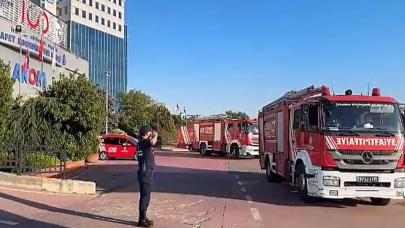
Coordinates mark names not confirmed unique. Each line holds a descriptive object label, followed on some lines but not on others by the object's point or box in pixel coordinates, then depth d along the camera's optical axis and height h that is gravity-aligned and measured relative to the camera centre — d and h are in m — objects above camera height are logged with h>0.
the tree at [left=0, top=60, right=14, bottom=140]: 20.38 +2.23
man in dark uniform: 10.23 -0.34
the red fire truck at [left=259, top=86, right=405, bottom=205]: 12.60 +0.01
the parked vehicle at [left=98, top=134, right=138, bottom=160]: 37.09 +0.09
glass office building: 111.51 +20.70
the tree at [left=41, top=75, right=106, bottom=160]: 25.66 +1.71
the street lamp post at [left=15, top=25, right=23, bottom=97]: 31.83 +6.86
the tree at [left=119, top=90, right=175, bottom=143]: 72.31 +4.62
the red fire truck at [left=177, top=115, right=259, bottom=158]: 37.78 +0.94
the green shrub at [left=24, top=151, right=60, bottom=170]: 18.88 -0.40
